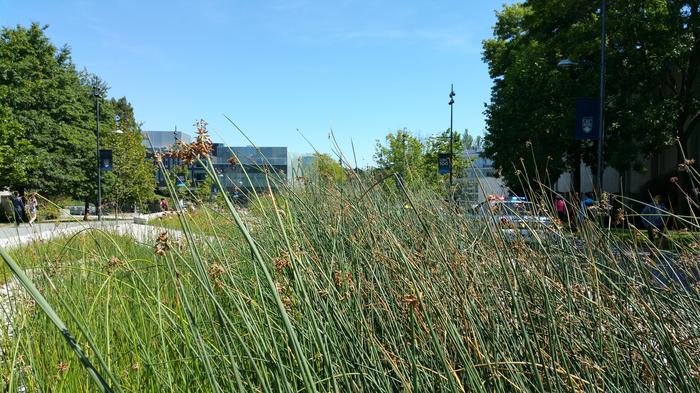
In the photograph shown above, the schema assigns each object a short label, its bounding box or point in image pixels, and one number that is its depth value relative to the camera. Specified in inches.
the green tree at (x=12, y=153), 920.3
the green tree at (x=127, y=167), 1268.5
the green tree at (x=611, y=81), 642.2
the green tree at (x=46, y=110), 1119.6
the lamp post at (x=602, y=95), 564.1
